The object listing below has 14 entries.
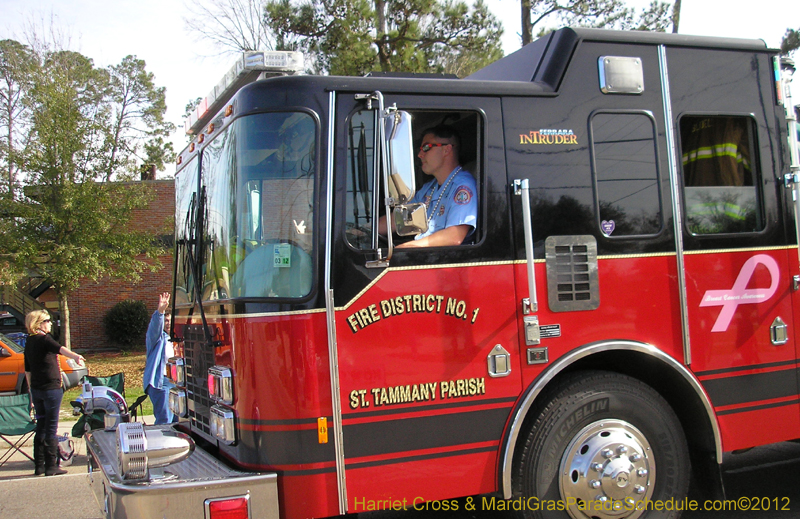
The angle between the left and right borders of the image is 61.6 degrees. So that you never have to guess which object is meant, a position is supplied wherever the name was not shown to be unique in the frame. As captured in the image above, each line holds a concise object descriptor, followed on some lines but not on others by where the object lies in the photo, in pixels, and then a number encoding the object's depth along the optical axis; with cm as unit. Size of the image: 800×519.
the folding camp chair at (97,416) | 613
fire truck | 319
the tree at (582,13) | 1344
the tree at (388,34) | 1252
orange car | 1233
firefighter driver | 356
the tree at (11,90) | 1681
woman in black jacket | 669
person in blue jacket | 677
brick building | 2327
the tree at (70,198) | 1595
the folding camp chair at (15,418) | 690
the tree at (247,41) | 1535
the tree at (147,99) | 3658
